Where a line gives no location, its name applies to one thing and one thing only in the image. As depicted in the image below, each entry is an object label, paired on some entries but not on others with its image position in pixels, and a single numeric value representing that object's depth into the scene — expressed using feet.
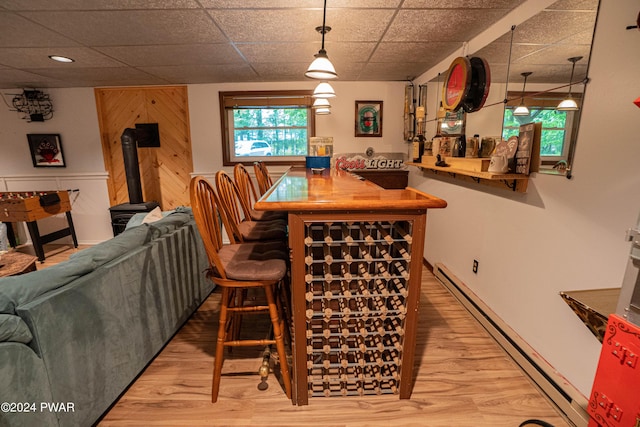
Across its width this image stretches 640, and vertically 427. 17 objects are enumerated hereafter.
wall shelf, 6.02
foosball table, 11.51
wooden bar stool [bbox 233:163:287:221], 7.99
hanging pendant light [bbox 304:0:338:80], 5.89
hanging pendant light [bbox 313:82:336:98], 7.75
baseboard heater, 4.78
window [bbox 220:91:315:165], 13.57
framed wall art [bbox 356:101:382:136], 13.51
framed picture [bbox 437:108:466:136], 8.64
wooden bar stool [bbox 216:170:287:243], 6.13
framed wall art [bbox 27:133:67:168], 13.85
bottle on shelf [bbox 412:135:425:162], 11.09
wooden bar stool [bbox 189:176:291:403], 4.68
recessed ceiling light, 9.21
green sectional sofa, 3.60
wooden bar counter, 4.29
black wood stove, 12.78
